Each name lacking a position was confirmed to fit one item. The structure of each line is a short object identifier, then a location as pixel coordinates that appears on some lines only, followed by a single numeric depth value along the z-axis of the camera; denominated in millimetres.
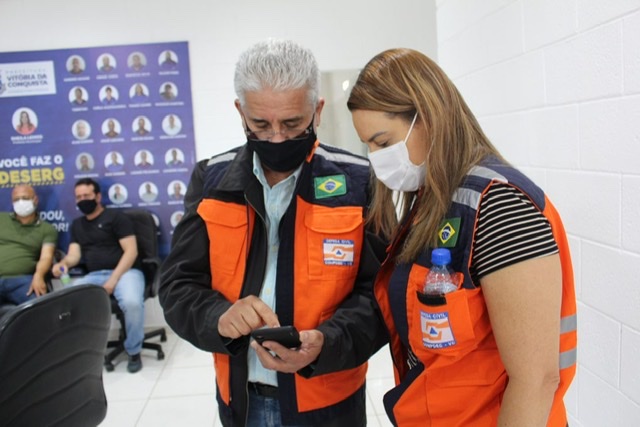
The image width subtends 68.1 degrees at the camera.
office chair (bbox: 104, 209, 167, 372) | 3706
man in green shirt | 3773
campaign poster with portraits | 3971
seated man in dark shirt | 3762
